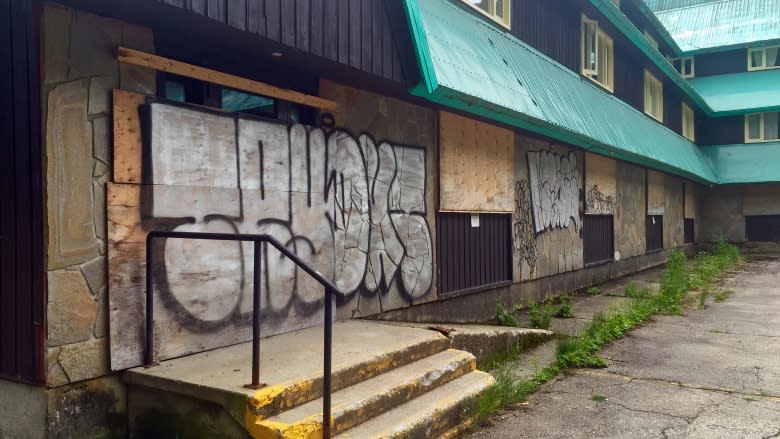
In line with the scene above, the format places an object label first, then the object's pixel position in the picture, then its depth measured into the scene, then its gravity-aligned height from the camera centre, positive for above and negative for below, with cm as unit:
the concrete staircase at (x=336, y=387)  348 -112
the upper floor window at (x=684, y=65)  2569 +660
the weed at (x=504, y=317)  811 -135
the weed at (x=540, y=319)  784 -133
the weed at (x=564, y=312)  897 -141
